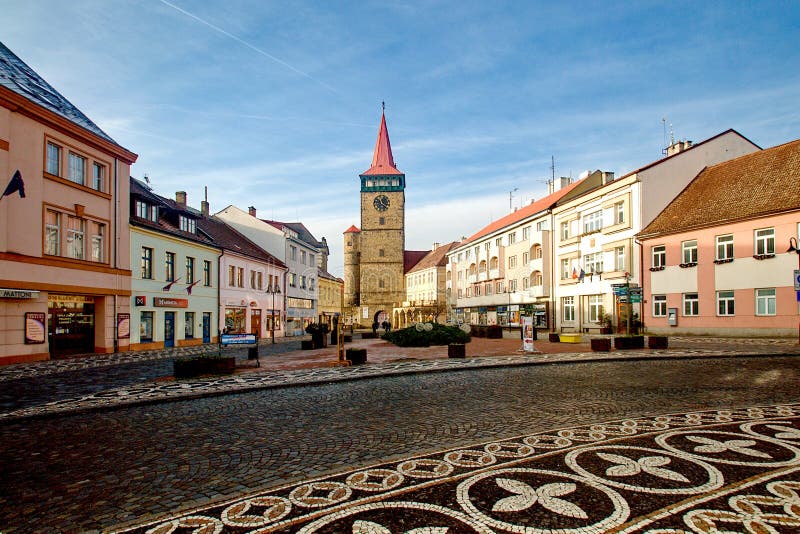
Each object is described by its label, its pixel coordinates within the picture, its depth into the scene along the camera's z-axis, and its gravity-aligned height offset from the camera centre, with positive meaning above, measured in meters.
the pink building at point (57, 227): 19.53 +2.79
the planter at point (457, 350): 19.58 -2.41
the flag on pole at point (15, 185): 18.41 +3.88
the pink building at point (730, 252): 26.03 +1.95
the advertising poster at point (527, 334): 21.02 -1.98
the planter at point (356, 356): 17.89 -2.39
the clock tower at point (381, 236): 89.69 +9.32
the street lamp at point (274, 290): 43.31 -0.08
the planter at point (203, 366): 14.60 -2.27
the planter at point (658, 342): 21.86 -2.41
